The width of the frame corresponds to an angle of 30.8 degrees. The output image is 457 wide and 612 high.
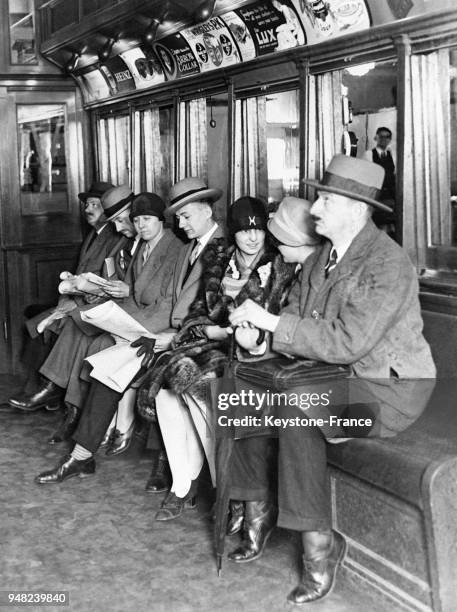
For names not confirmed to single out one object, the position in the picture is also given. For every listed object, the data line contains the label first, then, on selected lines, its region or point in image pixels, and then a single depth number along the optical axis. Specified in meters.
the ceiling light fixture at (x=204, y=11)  5.43
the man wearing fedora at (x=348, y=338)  3.43
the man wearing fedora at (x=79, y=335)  5.55
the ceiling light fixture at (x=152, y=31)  6.09
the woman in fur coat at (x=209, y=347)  4.30
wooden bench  3.12
